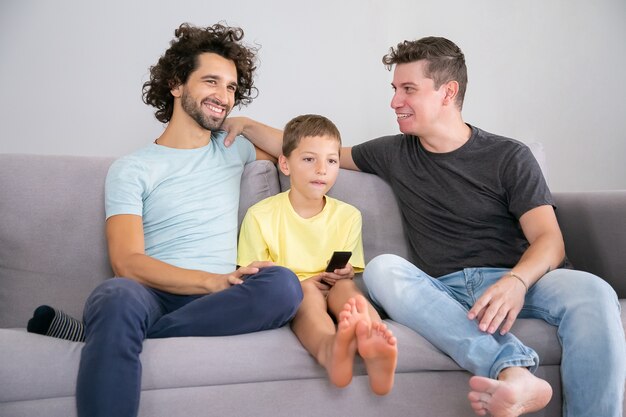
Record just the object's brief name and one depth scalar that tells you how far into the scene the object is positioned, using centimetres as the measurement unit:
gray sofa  147
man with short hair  150
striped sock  154
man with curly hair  142
